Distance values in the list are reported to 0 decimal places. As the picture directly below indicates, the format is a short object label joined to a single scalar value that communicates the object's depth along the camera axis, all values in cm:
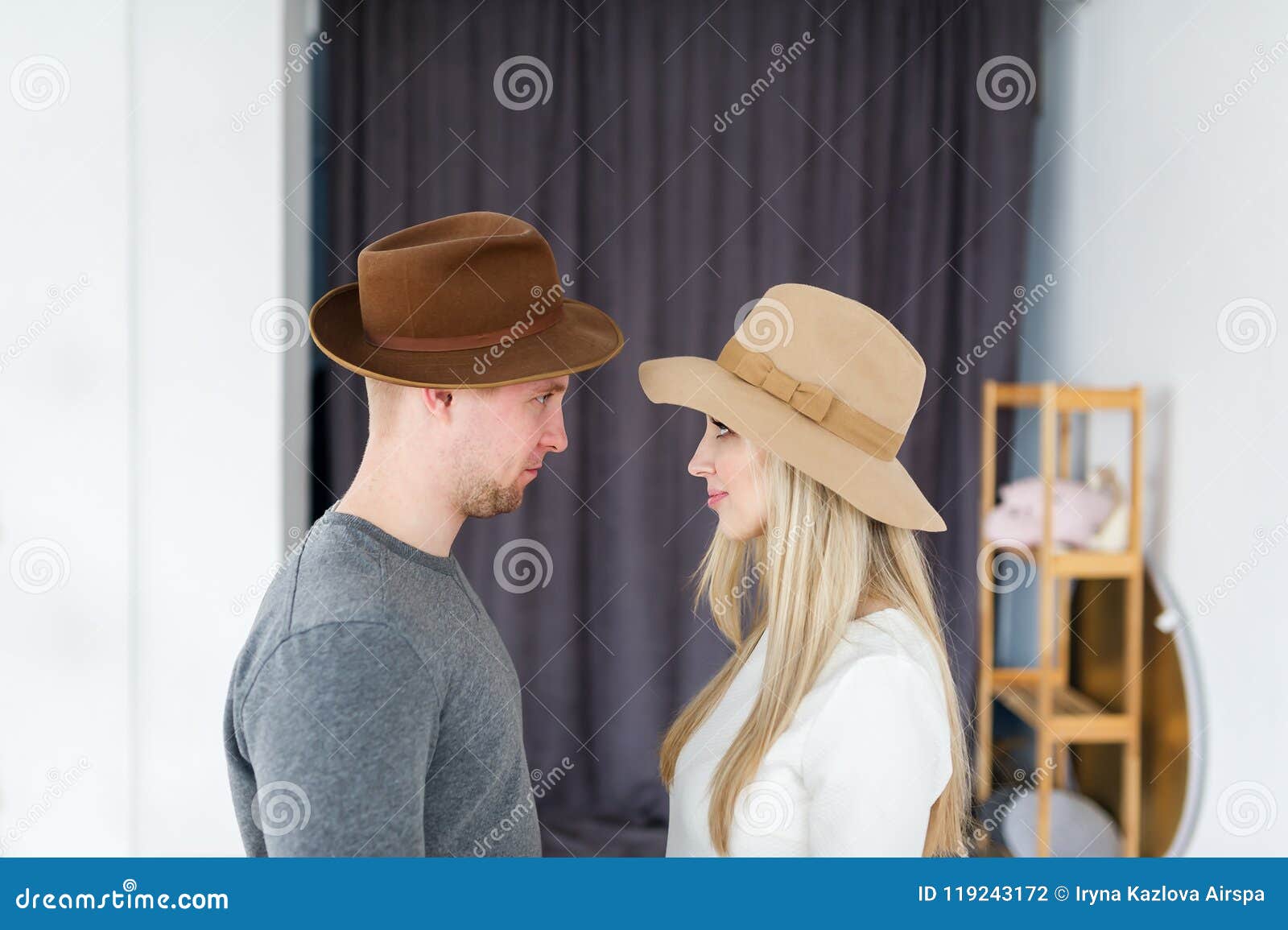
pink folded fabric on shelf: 222
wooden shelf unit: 213
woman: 100
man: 83
